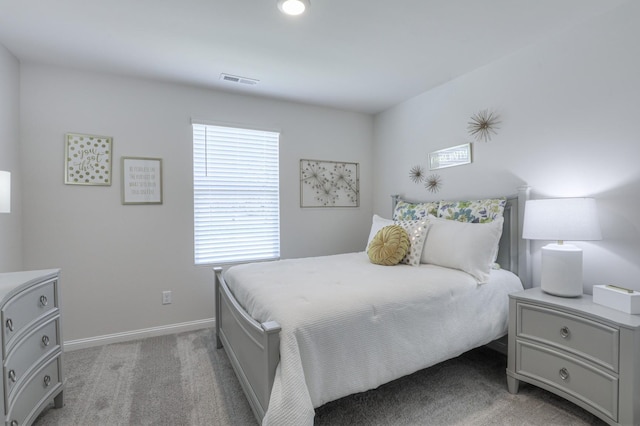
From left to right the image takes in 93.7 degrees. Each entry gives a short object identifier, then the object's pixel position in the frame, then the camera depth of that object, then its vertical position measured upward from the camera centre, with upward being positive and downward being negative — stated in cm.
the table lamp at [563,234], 179 -15
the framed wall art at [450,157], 280 +51
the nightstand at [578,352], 147 -80
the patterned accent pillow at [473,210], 238 -1
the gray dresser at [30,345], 137 -70
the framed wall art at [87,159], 256 +45
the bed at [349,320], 134 -60
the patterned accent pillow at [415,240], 238 -25
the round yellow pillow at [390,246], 238 -30
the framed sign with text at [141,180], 275 +28
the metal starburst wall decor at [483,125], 257 +74
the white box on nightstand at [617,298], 158 -49
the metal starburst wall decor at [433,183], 308 +27
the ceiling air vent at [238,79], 276 +123
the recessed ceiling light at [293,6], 176 +122
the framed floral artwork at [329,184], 356 +32
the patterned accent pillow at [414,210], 288 -1
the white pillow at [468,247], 213 -28
